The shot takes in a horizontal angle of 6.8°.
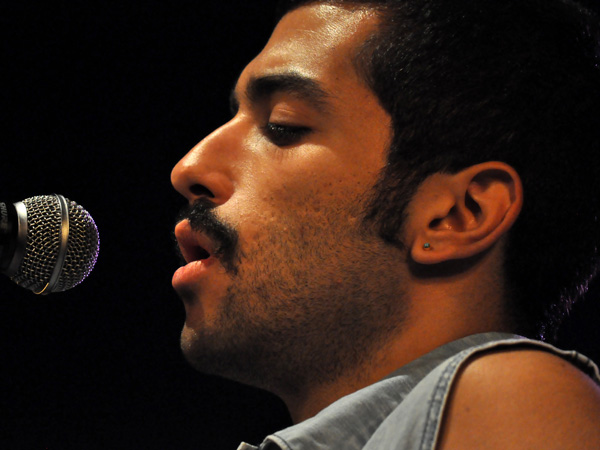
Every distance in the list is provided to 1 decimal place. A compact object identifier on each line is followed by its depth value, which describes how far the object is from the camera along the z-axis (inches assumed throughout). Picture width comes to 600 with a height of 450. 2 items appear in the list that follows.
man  98.8
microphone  98.6
